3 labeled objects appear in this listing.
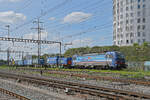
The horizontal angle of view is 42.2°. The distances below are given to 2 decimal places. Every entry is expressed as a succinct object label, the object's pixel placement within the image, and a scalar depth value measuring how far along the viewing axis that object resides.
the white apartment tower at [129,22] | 39.85
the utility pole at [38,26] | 41.36
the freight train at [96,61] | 34.66
